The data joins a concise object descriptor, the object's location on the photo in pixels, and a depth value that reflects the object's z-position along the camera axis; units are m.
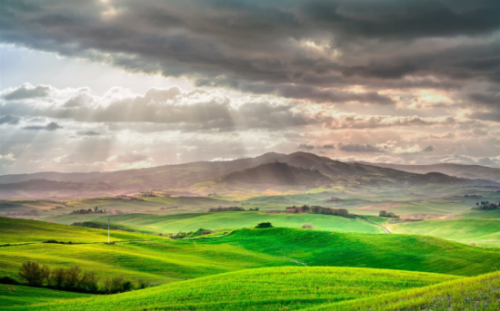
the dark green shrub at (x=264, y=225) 171.32
